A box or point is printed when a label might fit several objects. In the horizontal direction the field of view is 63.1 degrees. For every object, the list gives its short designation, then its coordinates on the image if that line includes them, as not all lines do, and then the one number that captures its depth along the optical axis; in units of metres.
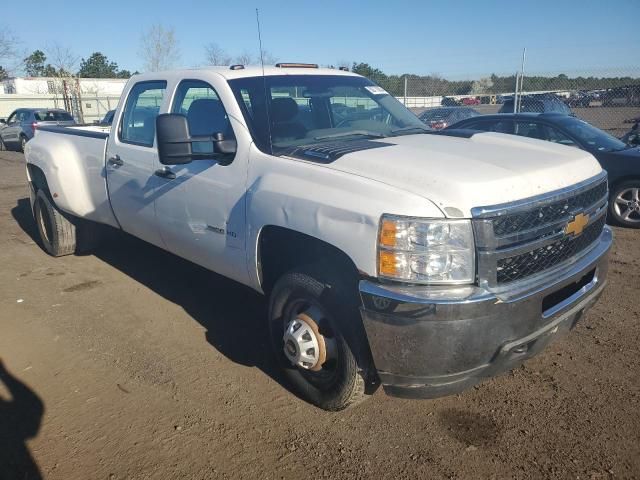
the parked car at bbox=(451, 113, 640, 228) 7.20
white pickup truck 2.46
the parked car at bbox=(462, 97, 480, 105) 30.02
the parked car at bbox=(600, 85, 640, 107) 16.30
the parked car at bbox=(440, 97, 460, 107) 24.40
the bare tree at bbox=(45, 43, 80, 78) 30.77
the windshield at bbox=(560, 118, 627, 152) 7.46
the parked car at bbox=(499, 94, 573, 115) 13.89
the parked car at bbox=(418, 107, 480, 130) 15.34
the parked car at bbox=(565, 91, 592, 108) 18.90
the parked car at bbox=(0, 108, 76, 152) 18.56
